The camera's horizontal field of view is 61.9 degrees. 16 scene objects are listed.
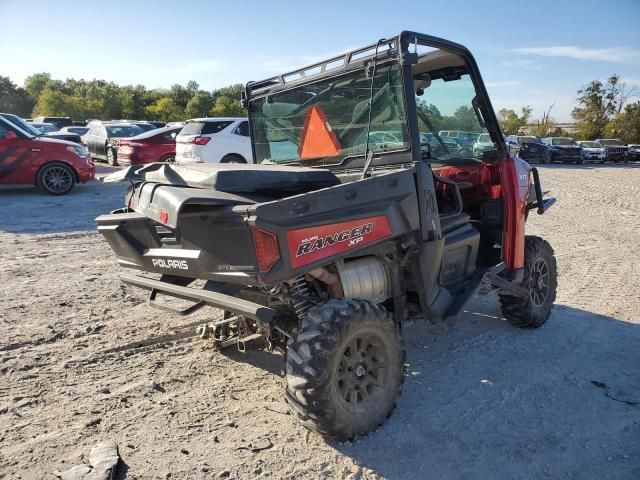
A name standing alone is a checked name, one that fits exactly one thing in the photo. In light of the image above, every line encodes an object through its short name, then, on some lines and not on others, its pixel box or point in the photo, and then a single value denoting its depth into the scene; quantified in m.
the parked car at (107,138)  18.86
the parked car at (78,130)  23.96
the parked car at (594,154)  29.73
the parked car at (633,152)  32.12
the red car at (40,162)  11.25
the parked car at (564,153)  28.42
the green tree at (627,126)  45.66
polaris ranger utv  2.89
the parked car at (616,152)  31.19
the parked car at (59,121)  31.75
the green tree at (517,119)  48.50
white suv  13.28
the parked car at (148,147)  14.95
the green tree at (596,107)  51.56
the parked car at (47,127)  22.42
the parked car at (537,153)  27.88
